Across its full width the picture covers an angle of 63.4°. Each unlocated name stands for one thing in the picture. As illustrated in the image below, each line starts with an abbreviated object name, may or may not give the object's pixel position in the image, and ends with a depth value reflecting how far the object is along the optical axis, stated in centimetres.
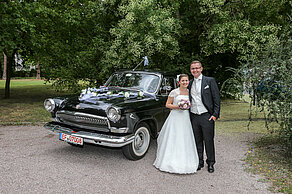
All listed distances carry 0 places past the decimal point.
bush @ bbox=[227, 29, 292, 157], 463
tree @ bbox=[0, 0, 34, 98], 1009
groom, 417
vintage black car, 436
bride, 421
